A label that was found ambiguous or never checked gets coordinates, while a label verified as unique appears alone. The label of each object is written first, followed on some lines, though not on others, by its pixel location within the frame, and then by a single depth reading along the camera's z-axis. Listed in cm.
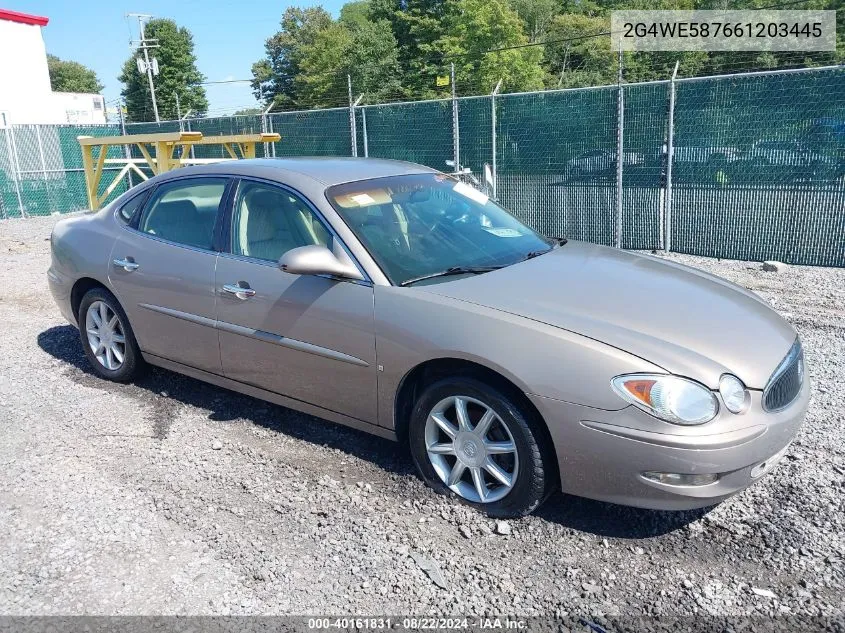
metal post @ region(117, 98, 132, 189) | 1887
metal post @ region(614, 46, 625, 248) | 962
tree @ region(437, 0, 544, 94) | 4084
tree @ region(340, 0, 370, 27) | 8525
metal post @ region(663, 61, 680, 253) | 920
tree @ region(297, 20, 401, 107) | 4638
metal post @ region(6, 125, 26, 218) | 1753
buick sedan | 284
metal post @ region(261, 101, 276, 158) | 1439
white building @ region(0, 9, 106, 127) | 3481
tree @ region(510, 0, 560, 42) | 6378
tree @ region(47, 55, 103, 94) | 9919
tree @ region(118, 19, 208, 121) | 6938
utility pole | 4469
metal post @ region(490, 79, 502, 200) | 1076
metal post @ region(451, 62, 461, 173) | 1138
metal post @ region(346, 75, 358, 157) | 1268
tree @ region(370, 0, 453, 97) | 4531
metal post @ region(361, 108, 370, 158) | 1266
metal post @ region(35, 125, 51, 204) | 1806
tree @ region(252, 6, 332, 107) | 7419
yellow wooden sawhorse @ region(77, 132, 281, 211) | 1077
